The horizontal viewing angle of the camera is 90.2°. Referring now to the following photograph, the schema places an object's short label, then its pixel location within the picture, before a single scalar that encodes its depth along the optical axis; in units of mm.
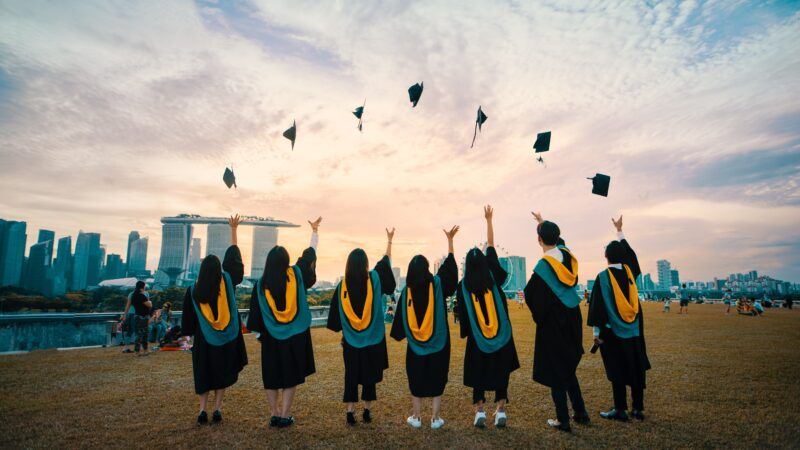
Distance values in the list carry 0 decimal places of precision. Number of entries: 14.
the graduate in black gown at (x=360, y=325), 5031
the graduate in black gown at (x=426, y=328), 4879
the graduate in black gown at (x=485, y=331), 4914
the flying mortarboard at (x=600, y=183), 8031
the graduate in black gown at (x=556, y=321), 4840
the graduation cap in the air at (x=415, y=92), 8923
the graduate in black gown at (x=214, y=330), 5000
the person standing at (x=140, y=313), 10361
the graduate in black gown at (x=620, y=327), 5105
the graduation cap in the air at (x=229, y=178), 8648
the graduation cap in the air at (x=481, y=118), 8953
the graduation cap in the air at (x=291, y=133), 8578
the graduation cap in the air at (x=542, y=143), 8641
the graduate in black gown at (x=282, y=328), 4902
